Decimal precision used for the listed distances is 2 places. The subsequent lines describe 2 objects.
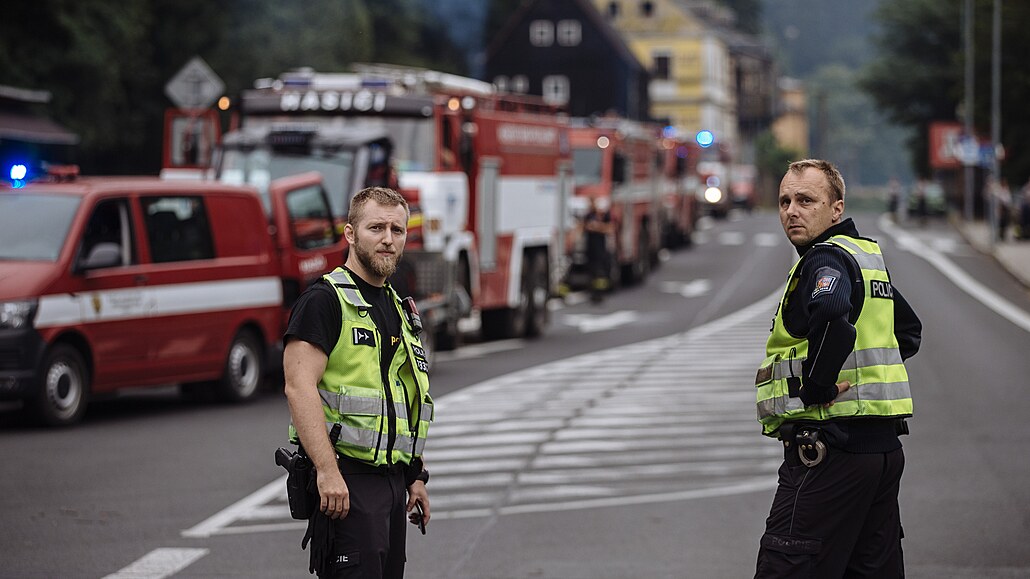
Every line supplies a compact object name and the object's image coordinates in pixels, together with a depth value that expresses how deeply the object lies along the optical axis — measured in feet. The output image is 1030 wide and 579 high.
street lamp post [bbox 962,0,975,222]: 174.09
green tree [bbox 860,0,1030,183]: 233.14
